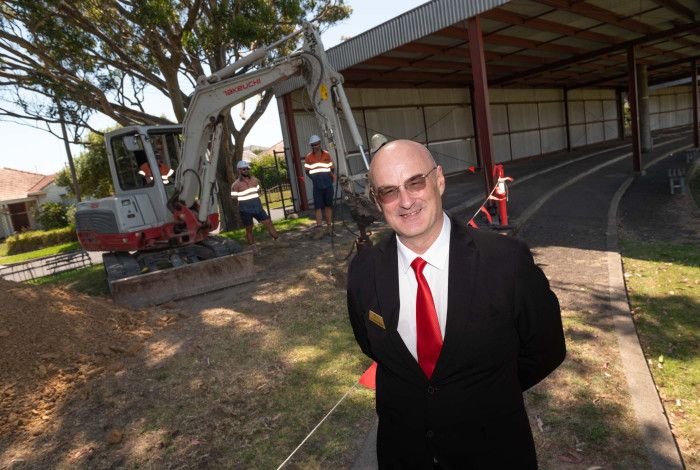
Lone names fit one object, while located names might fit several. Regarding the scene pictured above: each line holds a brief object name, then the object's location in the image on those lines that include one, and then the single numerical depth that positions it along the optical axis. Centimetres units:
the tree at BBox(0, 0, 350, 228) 1201
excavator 781
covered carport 1141
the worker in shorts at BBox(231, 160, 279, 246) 1036
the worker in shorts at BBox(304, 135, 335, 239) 1051
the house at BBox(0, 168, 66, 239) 3669
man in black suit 164
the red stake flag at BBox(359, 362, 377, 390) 324
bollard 825
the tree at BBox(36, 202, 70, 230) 3081
